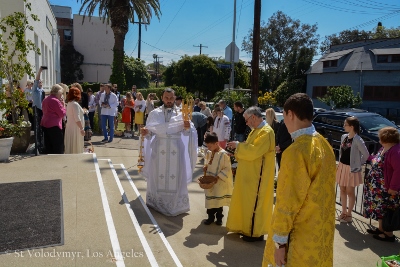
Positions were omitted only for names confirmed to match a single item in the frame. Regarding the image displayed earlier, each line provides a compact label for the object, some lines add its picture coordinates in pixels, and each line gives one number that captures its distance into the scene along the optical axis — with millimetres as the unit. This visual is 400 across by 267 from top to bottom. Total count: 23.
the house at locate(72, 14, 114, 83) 44844
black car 11555
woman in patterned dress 5125
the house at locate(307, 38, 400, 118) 31344
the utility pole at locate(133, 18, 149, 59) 46281
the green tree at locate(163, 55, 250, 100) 44312
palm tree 20750
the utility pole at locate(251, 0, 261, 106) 12655
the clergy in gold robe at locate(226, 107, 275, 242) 4805
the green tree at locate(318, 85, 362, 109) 23516
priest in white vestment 5738
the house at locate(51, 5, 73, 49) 45969
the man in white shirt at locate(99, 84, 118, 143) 12039
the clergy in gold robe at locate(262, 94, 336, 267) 2594
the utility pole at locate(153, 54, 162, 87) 68812
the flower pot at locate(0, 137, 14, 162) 6711
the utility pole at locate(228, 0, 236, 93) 15420
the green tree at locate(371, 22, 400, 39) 47584
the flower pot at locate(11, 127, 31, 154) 7617
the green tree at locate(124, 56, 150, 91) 43156
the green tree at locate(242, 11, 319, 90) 52219
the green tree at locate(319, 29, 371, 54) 53062
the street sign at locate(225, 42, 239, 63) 13016
